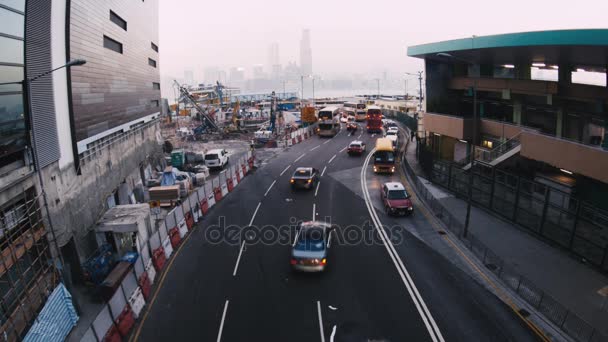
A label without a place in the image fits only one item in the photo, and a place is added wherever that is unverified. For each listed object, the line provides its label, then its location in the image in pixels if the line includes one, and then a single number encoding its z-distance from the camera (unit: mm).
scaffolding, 12594
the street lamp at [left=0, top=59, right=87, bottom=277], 11797
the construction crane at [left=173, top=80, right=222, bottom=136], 67938
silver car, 16812
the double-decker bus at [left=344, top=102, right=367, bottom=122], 77494
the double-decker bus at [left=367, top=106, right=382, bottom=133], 60969
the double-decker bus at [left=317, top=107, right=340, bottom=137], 58406
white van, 38938
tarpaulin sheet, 12087
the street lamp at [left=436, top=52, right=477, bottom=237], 20331
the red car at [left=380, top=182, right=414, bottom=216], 24188
